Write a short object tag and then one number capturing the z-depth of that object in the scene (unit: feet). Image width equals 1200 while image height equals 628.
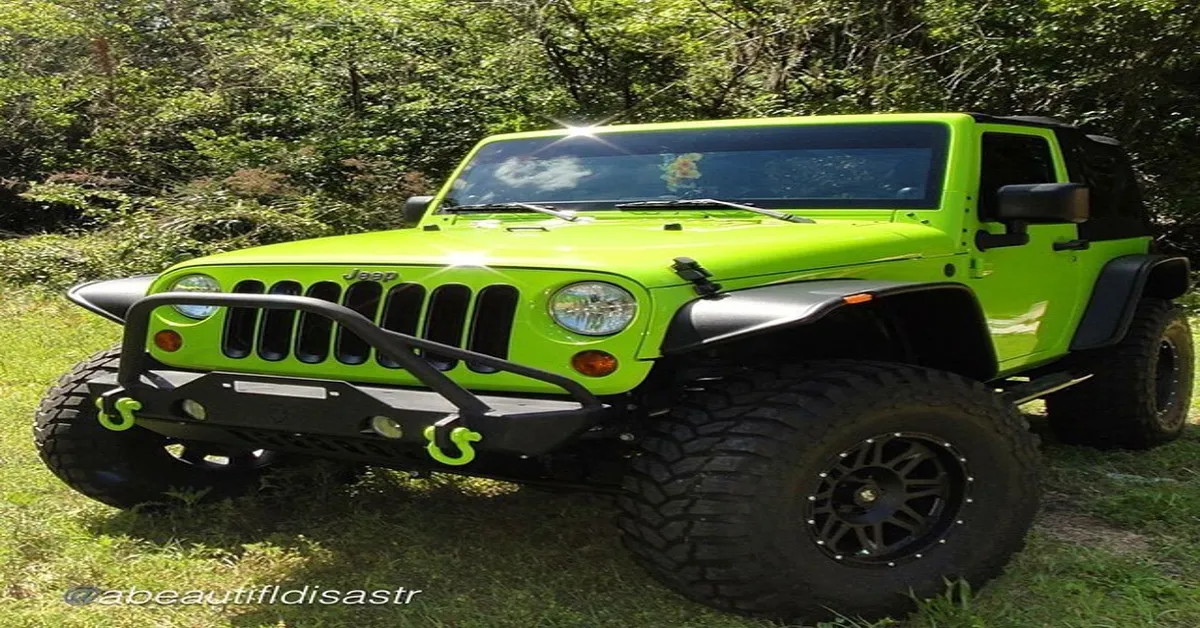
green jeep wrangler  8.37
